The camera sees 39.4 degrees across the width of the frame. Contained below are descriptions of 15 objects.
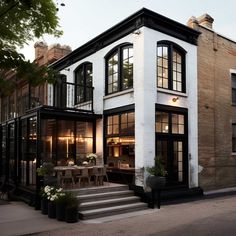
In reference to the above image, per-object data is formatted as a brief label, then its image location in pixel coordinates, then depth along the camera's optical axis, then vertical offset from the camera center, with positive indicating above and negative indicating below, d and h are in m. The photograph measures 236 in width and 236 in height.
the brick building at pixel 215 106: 14.19 +1.62
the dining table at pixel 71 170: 11.48 -0.98
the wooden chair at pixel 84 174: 12.01 -1.16
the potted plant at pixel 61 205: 9.41 -1.80
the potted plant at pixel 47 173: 10.74 -1.00
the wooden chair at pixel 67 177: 11.63 -1.22
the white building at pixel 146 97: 12.09 +1.80
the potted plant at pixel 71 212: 9.20 -1.95
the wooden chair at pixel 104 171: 12.38 -1.08
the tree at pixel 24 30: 7.89 +2.92
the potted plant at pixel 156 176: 11.02 -1.15
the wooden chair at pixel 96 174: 12.20 -1.17
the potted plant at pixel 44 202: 10.28 -1.88
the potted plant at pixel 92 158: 13.09 -0.62
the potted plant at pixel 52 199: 9.75 -1.68
